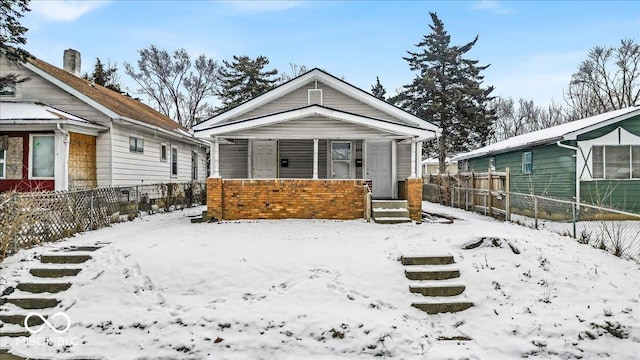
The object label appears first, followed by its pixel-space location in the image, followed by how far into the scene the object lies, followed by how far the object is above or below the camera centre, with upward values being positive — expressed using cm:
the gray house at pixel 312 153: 1198 +108
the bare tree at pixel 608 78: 3334 +957
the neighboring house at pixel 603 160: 1313 +75
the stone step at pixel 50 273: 684 -164
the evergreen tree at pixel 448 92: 3155 +752
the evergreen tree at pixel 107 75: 2905 +893
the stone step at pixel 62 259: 735 -150
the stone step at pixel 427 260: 720 -148
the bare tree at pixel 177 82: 3616 +973
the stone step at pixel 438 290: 630 -179
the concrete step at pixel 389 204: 1208 -72
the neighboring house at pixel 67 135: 1258 +165
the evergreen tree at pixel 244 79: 3528 +960
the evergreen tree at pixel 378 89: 4047 +976
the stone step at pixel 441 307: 593 -195
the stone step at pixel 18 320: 568 -207
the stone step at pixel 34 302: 604 -192
